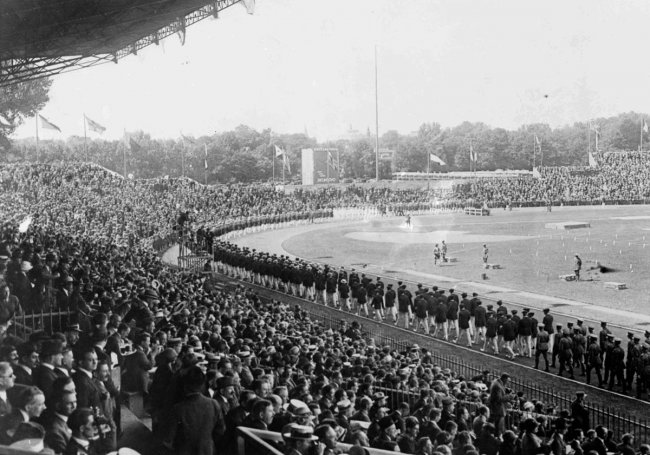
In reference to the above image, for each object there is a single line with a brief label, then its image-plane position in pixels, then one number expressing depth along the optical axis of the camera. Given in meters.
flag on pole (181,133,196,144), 53.20
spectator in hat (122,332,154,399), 9.52
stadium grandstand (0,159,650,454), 6.94
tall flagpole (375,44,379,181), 67.25
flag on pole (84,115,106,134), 41.66
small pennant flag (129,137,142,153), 48.14
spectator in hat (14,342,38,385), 7.32
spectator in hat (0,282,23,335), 10.94
